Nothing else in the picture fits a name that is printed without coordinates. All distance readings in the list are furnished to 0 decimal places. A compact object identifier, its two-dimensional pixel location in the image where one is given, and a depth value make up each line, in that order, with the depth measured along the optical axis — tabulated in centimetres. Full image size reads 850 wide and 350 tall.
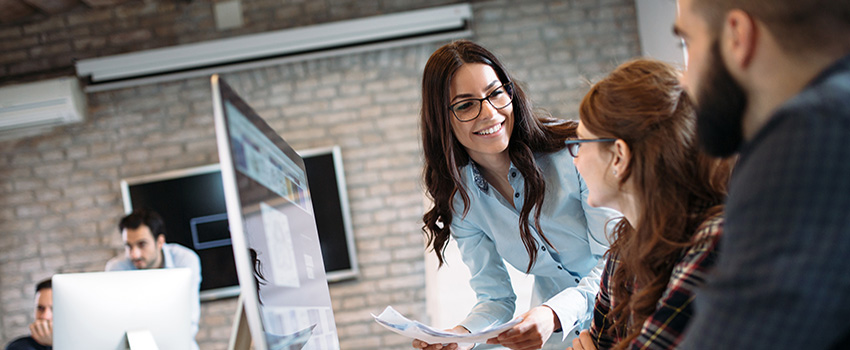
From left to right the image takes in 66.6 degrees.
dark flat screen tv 447
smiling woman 169
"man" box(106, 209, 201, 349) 397
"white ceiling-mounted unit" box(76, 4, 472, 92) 429
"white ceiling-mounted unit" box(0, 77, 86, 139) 451
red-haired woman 95
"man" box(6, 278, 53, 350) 315
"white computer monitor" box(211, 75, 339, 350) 88
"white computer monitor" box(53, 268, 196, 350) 174
